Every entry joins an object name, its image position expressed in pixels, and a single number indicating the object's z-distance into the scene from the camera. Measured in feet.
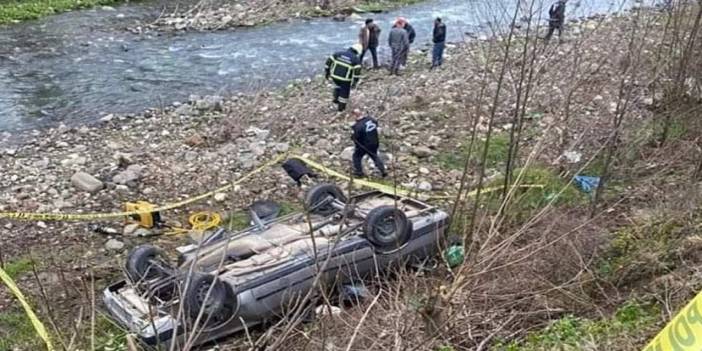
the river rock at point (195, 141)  36.83
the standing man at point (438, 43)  49.75
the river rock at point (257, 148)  35.23
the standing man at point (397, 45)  50.11
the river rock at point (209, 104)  42.88
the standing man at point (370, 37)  50.42
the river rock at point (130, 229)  28.45
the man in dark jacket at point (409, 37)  51.24
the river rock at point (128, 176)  32.19
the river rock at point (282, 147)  35.63
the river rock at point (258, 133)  37.25
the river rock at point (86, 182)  31.48
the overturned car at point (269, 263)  20.08
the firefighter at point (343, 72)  39.29
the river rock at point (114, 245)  27.45
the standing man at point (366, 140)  31.65
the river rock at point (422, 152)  35.17
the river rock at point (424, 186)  31.55
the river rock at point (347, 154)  34.98
